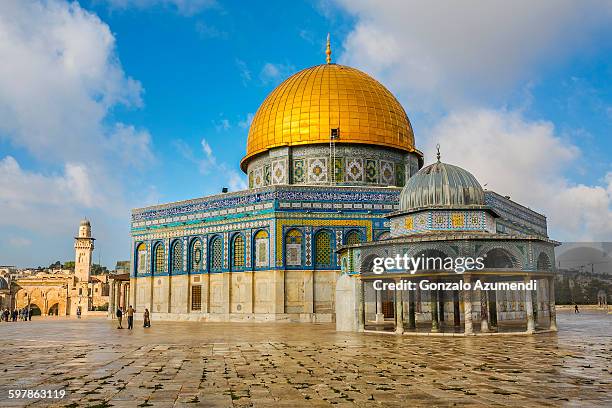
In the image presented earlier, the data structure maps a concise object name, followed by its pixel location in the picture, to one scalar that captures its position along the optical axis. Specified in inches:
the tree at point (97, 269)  5359.3
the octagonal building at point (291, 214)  1369.3
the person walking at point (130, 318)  1138.4
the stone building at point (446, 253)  846.5
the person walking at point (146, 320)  1164.6
